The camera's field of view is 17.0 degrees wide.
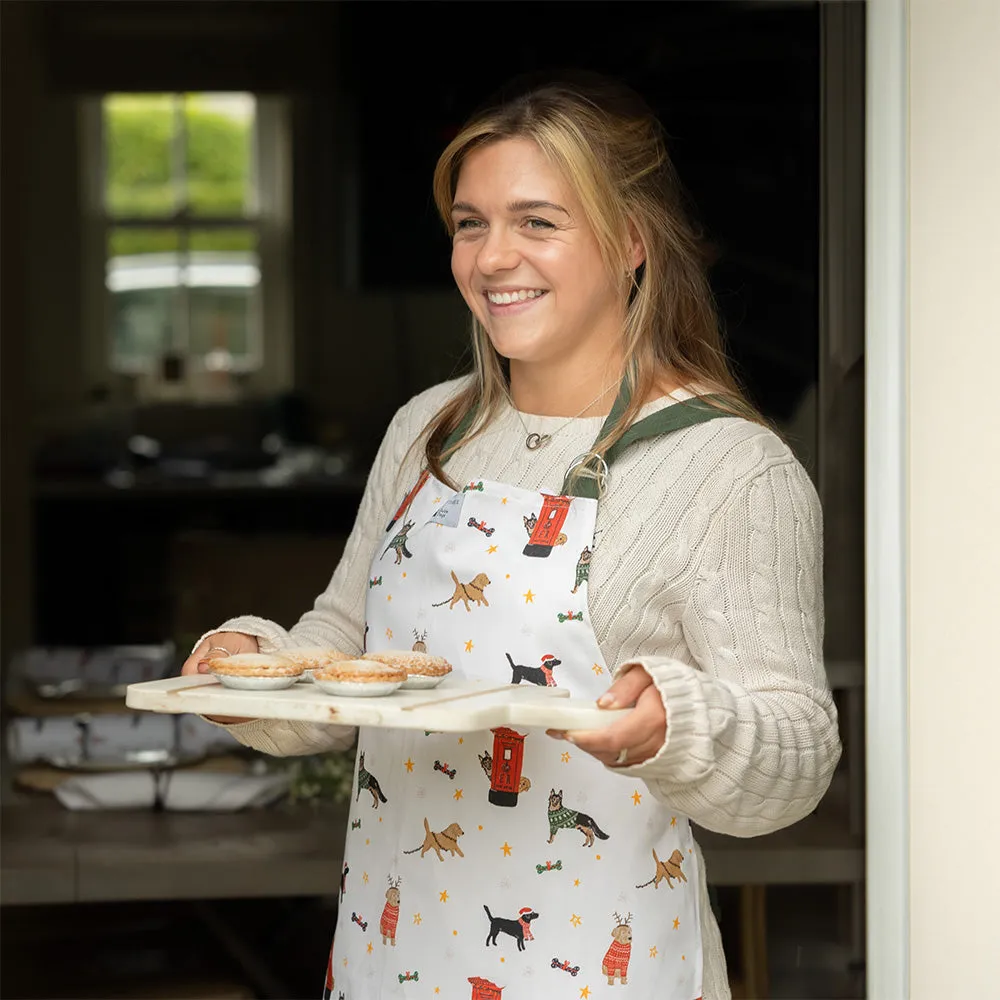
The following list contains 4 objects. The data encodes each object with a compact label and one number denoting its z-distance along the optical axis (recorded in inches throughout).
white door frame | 112.9
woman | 106.2
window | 335.3
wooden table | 139.8
